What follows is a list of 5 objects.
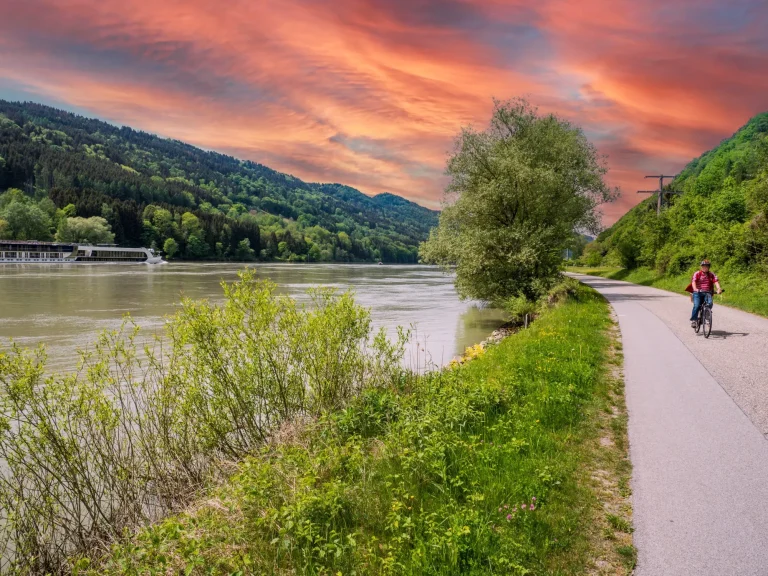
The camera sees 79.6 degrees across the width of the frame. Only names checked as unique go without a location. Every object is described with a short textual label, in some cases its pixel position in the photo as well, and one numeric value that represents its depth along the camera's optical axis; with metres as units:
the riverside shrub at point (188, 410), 5.44
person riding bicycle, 13.83
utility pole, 45.81
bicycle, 13.59
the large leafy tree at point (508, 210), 26.77
